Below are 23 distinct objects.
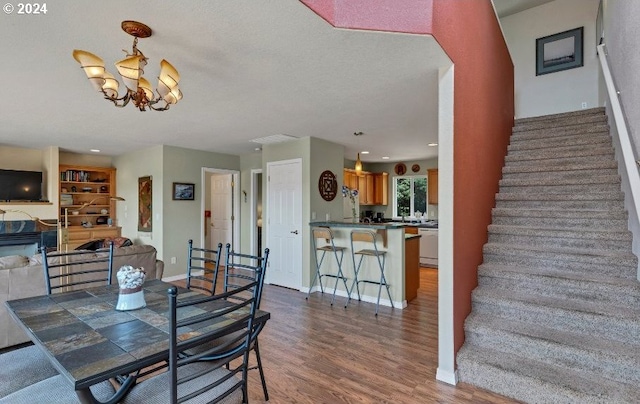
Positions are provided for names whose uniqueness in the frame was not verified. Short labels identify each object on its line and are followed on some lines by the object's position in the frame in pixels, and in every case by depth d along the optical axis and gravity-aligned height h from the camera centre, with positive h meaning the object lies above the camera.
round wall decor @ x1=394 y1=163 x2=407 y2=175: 8.21 +0.85
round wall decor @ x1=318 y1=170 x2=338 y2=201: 5.18 +0.29
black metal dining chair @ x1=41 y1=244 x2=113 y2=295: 3.11 -0.62
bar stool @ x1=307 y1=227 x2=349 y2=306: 4.48 -0.64
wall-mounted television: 5.60 +0.36
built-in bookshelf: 6.27 +0.07
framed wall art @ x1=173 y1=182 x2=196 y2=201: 5.84 +0.24
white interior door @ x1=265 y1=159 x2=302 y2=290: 5.08 -0.30
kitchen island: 4.20 -0.81
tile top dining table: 1.20 -0.57
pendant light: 5.18 +0.57
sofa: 2.71 -0.65
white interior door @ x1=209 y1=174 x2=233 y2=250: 6.91 -0.10
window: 8.18 +0.20
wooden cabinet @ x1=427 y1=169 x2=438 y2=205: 7.50 +0.40
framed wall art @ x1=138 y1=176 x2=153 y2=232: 5.94 +0.00
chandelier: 1.91 +0.78
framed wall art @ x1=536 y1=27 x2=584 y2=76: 5.46 +2.55
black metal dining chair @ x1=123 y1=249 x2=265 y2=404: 1.24 -0.67
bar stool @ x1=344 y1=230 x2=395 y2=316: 4.15 -0.65
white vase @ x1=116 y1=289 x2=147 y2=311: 1.78 -0.52
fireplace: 5.53 -0.53
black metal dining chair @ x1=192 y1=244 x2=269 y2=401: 1.58 -0.60
